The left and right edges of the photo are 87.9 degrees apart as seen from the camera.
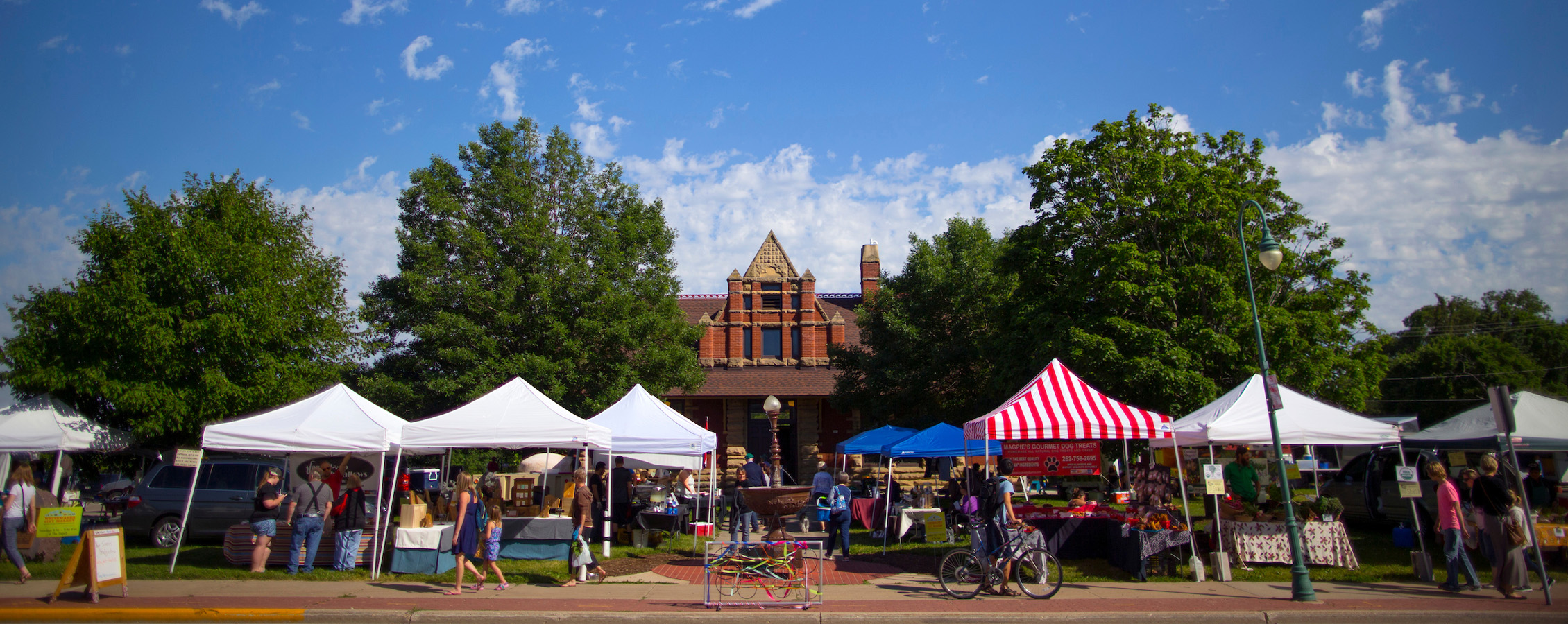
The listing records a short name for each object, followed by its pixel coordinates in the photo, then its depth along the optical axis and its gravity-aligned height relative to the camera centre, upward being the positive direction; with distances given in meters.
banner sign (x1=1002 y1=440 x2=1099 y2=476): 13.94 +0.29
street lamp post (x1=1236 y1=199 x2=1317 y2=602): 9.62 -0.13
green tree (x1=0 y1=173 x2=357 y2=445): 17.44 +3.49
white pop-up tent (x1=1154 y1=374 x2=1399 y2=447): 11.91 +0.69
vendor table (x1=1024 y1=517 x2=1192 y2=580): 11.27 -0.95
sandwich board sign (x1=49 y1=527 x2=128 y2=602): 9.27 -0.86
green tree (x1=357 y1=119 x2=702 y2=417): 23.28 +5.54
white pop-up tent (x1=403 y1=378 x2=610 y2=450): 12.49 +0.84
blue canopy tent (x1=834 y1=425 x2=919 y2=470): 20.30 +0.94
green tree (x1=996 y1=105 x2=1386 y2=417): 18.56 +4.55
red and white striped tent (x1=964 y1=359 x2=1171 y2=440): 12.12 +0.82
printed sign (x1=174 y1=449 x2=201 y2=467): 12.64 +0.46
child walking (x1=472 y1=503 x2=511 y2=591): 10.55 -0.71
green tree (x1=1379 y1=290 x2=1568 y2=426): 43.62 +5.93
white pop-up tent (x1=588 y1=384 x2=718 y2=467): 14.17 +0.92
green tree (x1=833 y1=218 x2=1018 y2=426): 28.34 +4.92
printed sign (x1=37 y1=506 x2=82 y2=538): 11.31 -0.46
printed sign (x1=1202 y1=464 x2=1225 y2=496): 11.28 -0.09
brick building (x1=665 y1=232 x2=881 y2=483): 34.19 +5.01
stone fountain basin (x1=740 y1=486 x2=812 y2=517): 12.17 -0.30
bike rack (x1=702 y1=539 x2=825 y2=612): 9.24 -1.25
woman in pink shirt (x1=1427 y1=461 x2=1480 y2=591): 10.09 -0.69
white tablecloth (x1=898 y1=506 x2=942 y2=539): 15.10 -0.78
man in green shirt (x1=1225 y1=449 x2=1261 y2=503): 12.68 -0.09
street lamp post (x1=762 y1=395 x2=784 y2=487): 20.62 +1.79
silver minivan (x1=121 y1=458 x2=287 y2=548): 14.56 -0.23
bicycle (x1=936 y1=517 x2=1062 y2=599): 9.96 -1.16
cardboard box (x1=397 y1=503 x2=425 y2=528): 12.09 -0.47
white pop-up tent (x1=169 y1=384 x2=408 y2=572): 12.02 +0.77
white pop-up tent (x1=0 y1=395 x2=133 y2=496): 15.83 +1.16
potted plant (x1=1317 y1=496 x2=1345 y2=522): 11.82 -0.53
